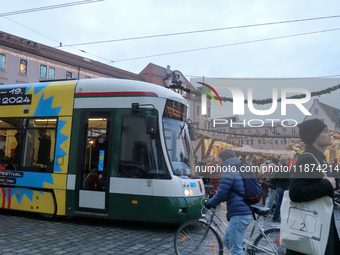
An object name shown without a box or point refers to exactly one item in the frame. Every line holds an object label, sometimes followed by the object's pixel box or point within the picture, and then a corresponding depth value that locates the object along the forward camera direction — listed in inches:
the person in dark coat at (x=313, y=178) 105.4
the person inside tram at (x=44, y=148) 325.4
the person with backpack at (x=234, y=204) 173.6
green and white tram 291.1
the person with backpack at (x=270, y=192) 400.3
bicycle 177.6
